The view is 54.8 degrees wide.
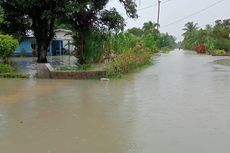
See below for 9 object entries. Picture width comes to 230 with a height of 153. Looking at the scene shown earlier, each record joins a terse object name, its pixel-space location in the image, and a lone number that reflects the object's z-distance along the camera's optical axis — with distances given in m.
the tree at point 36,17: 12.71
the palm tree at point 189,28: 54.81
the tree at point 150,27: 41.40
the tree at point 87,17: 12.26
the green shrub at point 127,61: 9.75
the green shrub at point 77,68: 10.35
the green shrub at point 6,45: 11.80
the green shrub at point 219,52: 28.75
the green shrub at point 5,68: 10.28
